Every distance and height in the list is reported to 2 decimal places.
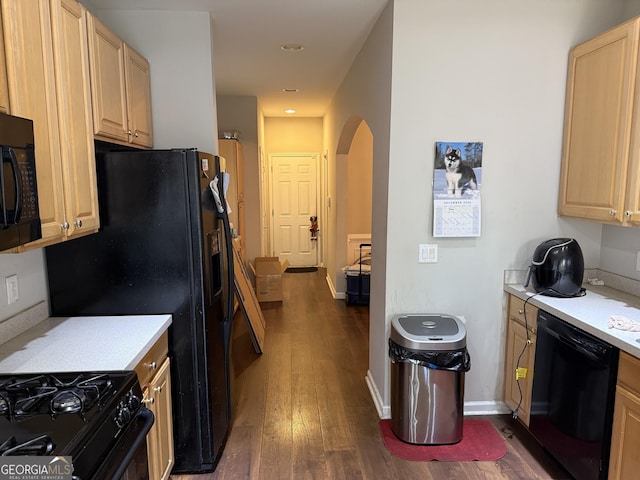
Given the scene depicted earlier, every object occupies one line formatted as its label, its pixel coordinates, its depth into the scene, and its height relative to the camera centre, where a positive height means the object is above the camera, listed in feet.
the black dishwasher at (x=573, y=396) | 6.31 -3.33
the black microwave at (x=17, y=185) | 3.90 +0.05
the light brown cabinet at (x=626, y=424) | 5.76 -3.21
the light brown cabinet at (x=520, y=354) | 8.22 -3.29
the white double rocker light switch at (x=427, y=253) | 8.93 -1.30
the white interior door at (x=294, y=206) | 25.29 -0.94
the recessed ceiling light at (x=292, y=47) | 11.16 +3.78
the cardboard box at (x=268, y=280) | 18.24 -3.79
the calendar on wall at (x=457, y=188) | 8.68 +0.05
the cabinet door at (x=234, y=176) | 16.28 +0.55
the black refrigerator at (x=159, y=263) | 6.93 -1.19
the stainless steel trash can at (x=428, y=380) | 7.99 -3.56
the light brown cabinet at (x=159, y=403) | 5.98 -3.19
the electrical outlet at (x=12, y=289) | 6.15 -1.43
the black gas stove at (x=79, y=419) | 3.75 -2.19
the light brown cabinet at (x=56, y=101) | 4.60 +1.06
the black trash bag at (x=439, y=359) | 7.99 -3.13
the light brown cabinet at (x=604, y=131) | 6.97 +1.05
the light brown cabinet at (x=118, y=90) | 6.43 +1.73
